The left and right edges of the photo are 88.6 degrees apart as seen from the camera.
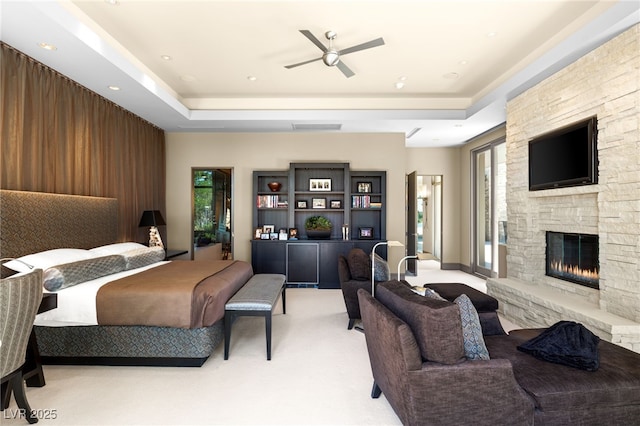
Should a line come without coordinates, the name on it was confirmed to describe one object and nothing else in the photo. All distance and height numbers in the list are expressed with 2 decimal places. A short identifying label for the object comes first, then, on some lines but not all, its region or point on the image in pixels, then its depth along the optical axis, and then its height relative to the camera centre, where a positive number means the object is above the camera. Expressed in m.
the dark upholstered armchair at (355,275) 3.71 -0.75
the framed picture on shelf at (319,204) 6.35 +0.14
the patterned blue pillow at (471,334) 1.84 -0.70
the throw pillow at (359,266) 3.91 -0.66
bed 2.73 -0.83
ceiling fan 2.98 +1.53
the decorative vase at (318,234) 6.01 -0.42
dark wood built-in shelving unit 5.86 -0.05
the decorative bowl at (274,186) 6.13 +0.48
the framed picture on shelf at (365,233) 6.32 -0.43
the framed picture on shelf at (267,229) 6.13 -0.33
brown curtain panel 3.12 +0.84
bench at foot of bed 3.00 -0.88
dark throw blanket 1.92 -0.85
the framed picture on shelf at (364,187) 6.33 +0.46
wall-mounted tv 3.18 +0.58
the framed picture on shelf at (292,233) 6.04 -0.40
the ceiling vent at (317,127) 5.76 +1.52
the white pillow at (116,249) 3.69 -0.44
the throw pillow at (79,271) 2.72 -0.54
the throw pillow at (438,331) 1.70 -0.63
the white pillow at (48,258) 2.83 -0.44
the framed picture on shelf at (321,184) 6.30 +0.52
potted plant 6.01 -0.31
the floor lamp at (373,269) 3.62 -0.65
